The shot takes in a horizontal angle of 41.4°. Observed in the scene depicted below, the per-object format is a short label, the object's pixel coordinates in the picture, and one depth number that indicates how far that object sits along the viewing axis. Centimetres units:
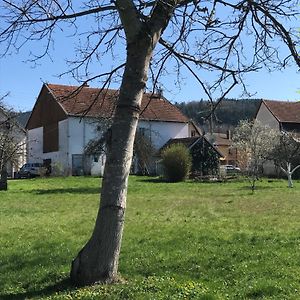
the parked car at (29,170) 4372
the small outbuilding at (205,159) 3989
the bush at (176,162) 3267
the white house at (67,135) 4335
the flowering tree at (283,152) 3245
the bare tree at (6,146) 2593
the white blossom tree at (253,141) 3359
